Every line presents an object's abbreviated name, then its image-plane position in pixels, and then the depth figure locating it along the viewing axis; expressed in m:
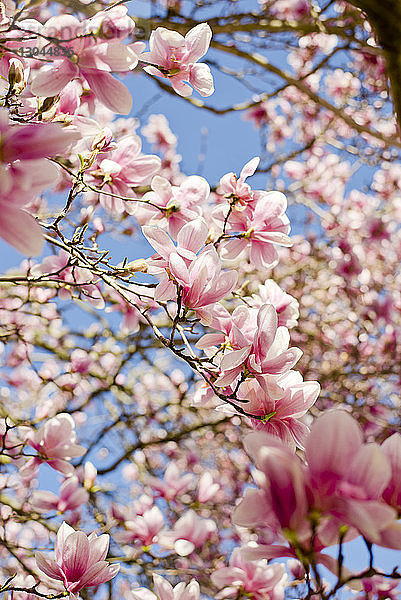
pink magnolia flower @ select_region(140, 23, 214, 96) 1.05
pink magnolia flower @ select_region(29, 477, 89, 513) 1.56
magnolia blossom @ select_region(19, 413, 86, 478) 1.38
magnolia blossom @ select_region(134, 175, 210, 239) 1.20
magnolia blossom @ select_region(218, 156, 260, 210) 1.19
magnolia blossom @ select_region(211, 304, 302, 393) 0.89
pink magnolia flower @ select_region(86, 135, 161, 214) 1.19
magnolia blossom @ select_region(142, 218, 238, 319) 0.96
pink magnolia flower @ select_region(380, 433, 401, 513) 0.62
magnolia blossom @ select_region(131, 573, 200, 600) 1.03
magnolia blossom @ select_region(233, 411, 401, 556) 0.53
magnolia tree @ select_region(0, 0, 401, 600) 0.57
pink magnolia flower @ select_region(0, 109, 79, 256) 0.59
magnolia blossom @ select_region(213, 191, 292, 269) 1.19
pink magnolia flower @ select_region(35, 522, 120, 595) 0.94
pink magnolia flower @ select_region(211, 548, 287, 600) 1.19
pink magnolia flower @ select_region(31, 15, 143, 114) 0.87
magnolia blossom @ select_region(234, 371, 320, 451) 0.91
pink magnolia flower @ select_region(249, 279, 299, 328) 1.18
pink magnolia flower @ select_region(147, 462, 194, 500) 2.22
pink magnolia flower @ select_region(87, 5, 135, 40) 0.86
